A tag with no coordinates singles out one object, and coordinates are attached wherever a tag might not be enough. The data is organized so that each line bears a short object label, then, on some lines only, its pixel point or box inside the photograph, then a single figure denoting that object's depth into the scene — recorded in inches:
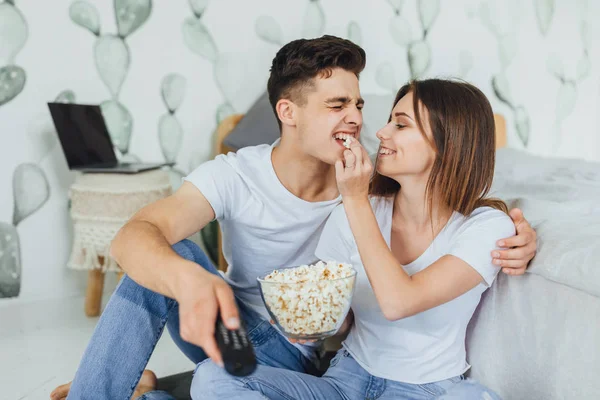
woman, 42.9
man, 46.9
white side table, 89.5
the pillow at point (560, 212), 40.9
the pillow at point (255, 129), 97.2
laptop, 90.4
